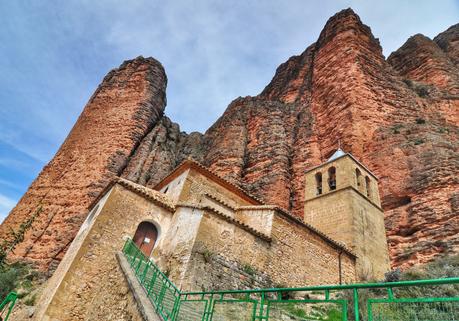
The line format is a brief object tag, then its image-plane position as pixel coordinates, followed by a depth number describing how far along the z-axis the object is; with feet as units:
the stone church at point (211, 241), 38.01
